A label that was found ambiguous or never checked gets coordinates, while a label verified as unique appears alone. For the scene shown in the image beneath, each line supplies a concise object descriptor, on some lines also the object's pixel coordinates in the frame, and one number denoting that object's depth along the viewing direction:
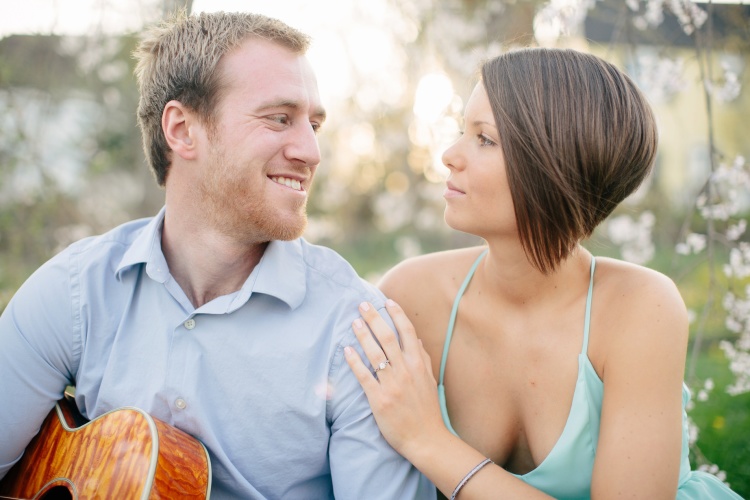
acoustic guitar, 1.05
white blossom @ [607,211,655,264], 1.83
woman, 1.11
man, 1.13
